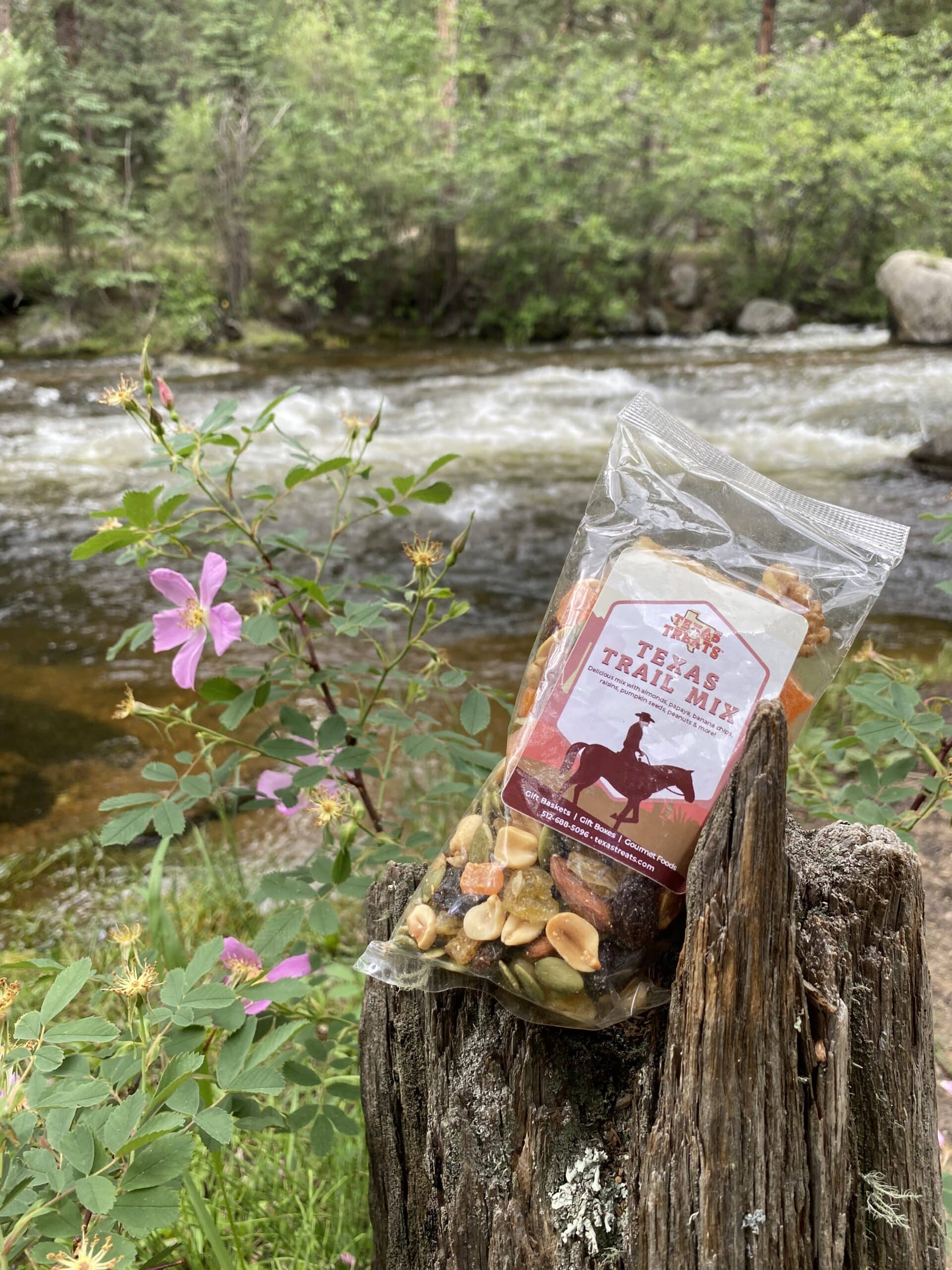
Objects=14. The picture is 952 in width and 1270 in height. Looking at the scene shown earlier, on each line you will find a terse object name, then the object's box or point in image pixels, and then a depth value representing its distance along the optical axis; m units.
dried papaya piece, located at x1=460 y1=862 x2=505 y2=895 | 0.29
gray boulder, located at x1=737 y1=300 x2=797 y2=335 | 5.25
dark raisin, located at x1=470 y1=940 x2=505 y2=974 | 0.29
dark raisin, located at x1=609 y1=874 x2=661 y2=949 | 0.28
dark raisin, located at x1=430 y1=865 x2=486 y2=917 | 0.30
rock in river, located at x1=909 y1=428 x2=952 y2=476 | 2.45
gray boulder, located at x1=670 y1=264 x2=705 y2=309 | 5.85
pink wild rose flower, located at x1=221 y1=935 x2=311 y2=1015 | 0.39
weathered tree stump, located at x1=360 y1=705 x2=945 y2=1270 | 0.27
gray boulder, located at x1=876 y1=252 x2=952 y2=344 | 4.27
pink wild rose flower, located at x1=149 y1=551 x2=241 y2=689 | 0.40
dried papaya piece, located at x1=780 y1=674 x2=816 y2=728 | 0.29
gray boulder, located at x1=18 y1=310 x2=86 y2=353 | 4.53
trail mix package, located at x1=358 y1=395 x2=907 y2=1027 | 0.28
